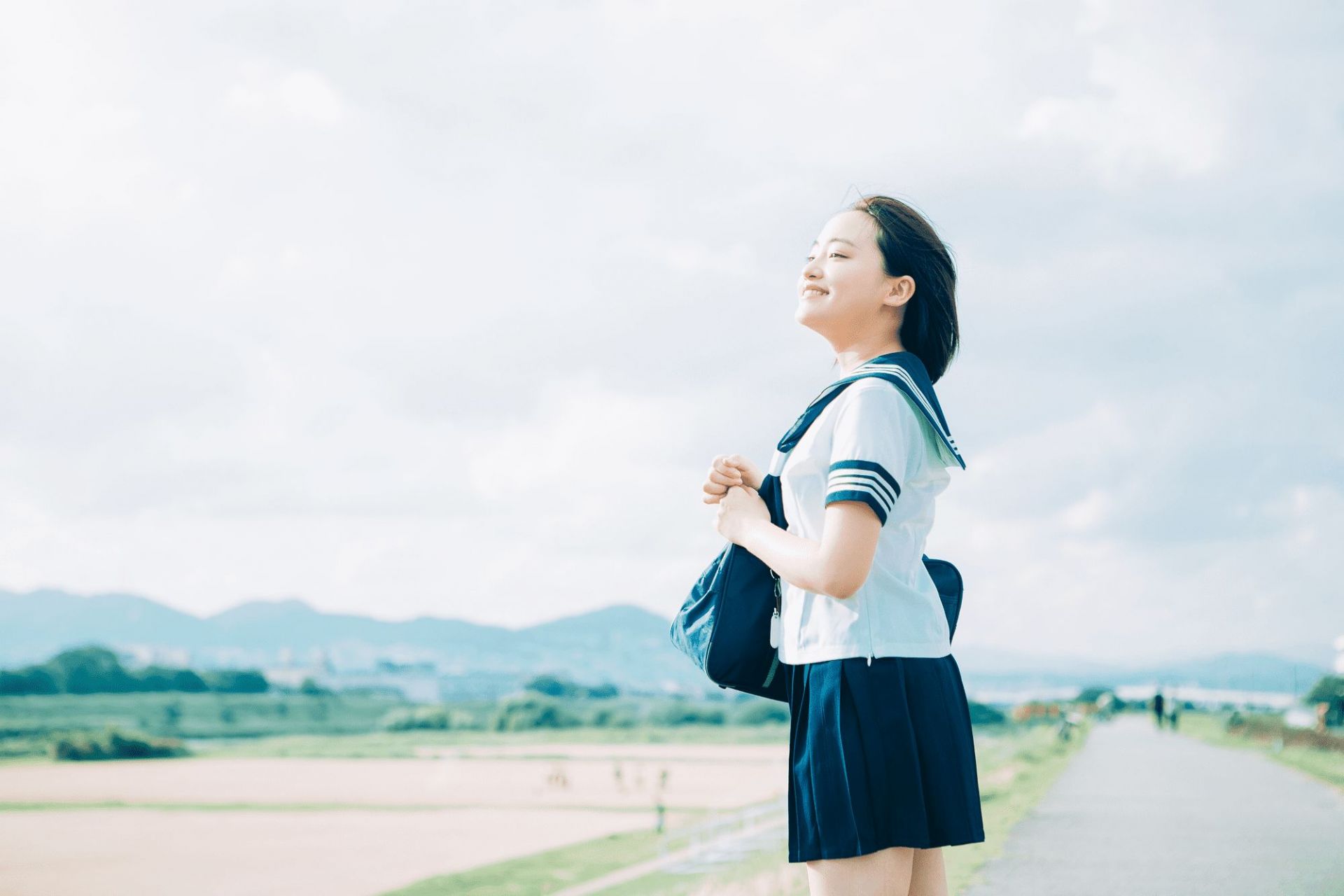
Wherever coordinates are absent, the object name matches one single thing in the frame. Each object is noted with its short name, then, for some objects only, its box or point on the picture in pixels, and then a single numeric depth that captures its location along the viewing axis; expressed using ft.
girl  5.07
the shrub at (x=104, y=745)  158.81
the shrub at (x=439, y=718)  195.42
